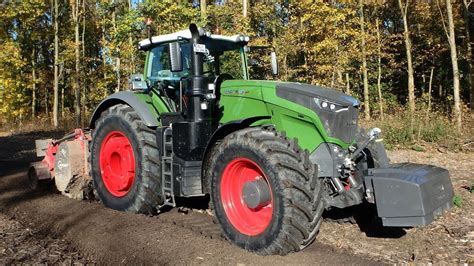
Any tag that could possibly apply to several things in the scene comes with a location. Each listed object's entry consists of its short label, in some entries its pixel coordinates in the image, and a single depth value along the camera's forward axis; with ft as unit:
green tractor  14.34
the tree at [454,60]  50.57
